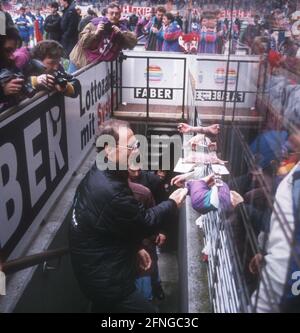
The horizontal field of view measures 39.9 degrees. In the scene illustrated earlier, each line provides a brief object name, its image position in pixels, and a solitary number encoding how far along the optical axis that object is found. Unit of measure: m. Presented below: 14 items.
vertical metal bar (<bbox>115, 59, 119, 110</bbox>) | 7.62
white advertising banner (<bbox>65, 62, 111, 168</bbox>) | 4.48
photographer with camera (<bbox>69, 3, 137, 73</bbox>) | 5.78
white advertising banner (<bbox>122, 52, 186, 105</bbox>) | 7.85
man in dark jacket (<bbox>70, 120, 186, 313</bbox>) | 2.48
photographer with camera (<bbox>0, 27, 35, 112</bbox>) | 2.92
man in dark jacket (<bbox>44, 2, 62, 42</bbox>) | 8.88
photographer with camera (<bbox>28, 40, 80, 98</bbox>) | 3.58
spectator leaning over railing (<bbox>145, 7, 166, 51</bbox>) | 12.25
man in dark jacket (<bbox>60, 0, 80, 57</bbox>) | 8.34
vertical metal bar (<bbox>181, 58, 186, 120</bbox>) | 7.83
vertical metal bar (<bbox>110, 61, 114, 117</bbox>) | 7.22
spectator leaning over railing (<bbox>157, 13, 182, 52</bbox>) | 10.02
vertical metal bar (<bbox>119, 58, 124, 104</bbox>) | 7.61
